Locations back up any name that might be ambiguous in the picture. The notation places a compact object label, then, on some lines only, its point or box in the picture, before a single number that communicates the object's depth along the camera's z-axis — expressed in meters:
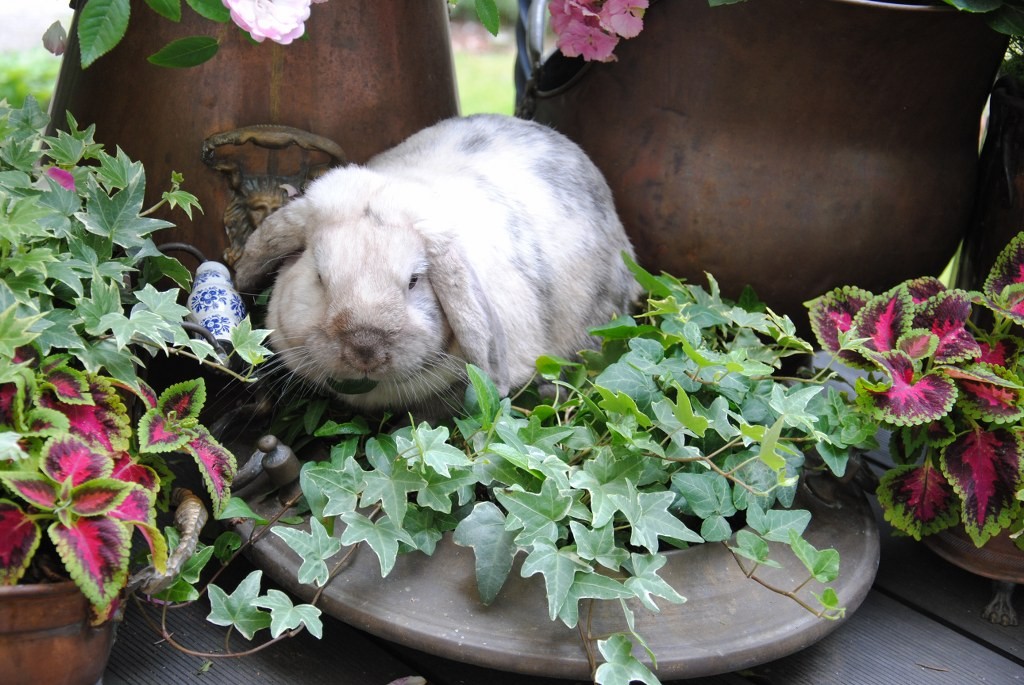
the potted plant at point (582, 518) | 0.95
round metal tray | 0.94
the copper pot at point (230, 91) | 1.15
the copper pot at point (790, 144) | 1.15
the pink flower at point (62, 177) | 0.99
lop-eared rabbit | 1.04
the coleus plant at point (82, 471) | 0.86
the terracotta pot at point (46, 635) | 0.87
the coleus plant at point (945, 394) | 1.02
